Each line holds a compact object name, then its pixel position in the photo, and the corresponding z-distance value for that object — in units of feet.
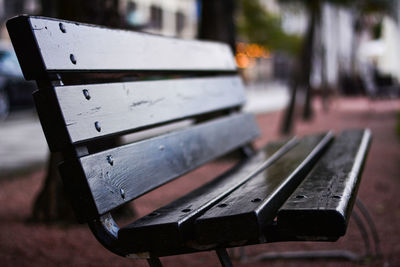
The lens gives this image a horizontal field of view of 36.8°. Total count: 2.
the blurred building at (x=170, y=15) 121.00
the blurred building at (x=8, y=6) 80.51
